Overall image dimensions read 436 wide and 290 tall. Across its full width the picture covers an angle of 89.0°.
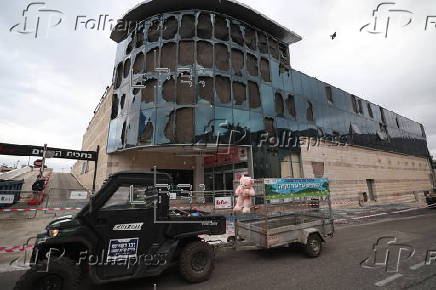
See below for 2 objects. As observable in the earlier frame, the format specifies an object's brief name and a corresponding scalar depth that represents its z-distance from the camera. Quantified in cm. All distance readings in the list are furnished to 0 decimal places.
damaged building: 1596
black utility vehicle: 395
